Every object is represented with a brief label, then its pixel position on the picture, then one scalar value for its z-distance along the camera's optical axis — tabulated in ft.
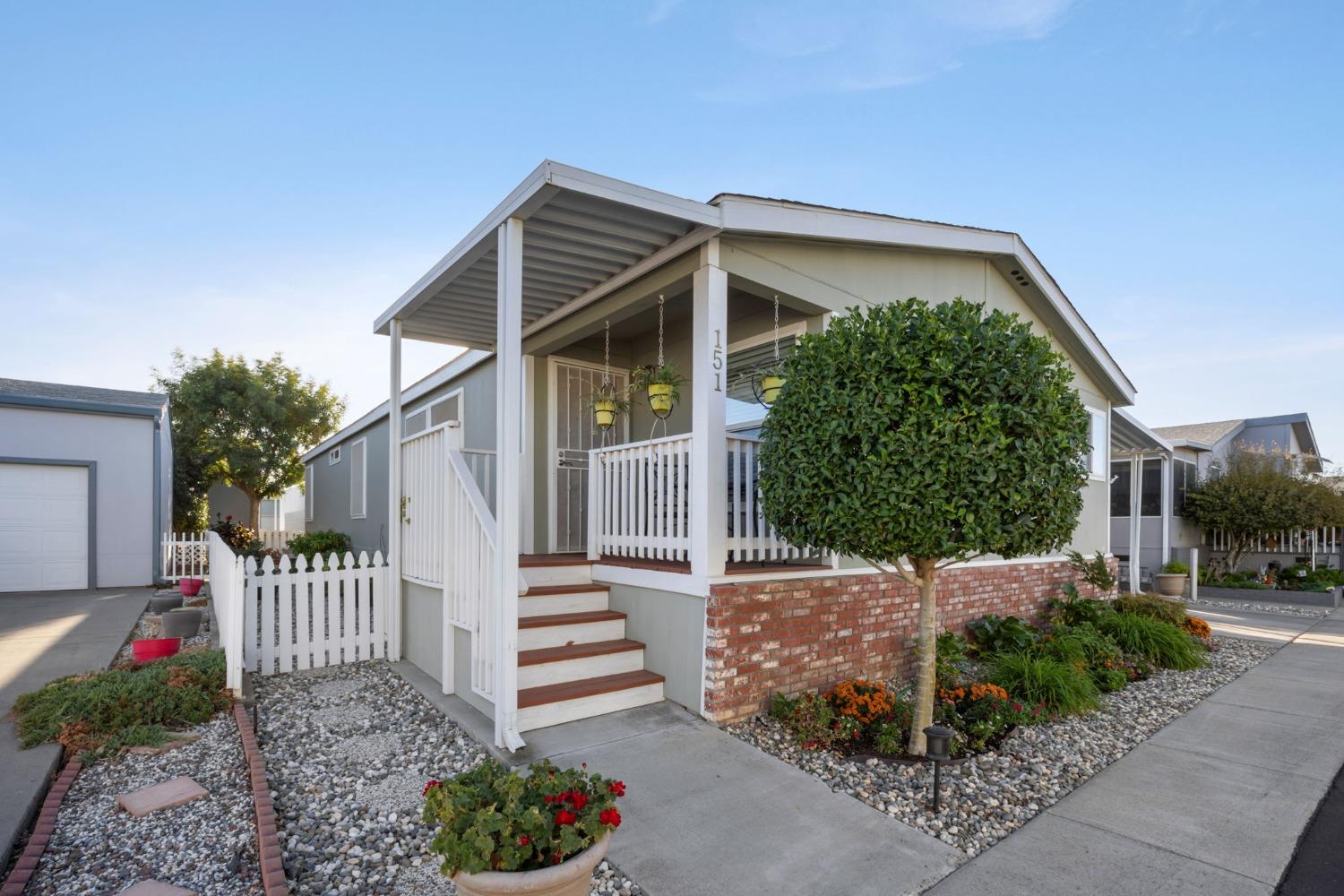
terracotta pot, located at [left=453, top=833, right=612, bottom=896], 6.63
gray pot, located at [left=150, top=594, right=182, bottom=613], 27.27
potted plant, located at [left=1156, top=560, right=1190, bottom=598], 44.04
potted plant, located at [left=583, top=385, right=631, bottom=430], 22.52
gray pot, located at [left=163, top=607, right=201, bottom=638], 22.40
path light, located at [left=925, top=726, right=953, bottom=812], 10.74
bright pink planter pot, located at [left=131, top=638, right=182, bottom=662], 17.15
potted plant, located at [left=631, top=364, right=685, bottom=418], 19.49
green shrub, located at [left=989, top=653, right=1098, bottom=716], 16.92
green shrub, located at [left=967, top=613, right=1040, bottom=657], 21.91
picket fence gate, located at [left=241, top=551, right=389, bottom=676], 18.30
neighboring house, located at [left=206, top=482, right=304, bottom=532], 73.31
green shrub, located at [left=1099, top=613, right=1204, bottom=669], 22.68
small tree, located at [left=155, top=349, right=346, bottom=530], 63.00
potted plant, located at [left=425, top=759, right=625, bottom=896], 6.66
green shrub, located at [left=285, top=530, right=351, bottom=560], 42.98
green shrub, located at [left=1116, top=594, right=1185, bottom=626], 26.99
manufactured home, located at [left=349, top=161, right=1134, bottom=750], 14.20
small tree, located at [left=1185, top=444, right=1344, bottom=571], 46.80
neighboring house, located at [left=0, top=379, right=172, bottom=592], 35.29
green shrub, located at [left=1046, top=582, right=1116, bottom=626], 25.54
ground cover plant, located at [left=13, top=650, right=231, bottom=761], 12.82
